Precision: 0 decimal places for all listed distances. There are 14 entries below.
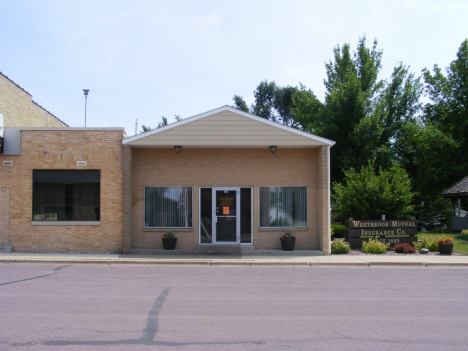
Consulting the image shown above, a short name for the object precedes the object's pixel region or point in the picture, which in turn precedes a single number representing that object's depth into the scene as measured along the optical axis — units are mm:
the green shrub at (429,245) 16812
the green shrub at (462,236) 21434
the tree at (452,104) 36781
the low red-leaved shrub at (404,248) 15961
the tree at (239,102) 50247
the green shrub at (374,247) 15773
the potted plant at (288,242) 15227
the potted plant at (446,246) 16047
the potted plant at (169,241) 15174
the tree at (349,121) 30719
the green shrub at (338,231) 22562
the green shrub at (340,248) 15547
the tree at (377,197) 18609
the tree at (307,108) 36922
